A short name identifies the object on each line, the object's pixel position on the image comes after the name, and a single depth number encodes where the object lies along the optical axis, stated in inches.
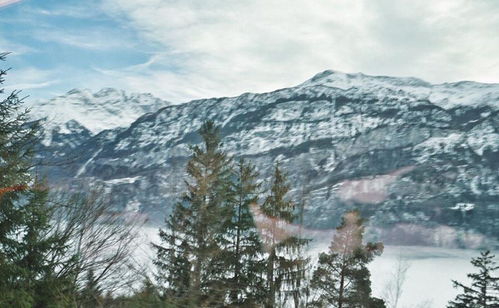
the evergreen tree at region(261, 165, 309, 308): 777.6
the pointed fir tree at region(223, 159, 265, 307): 785.6
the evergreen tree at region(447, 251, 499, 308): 886.4
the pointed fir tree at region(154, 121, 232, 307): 739.4
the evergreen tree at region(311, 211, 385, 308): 846.5
